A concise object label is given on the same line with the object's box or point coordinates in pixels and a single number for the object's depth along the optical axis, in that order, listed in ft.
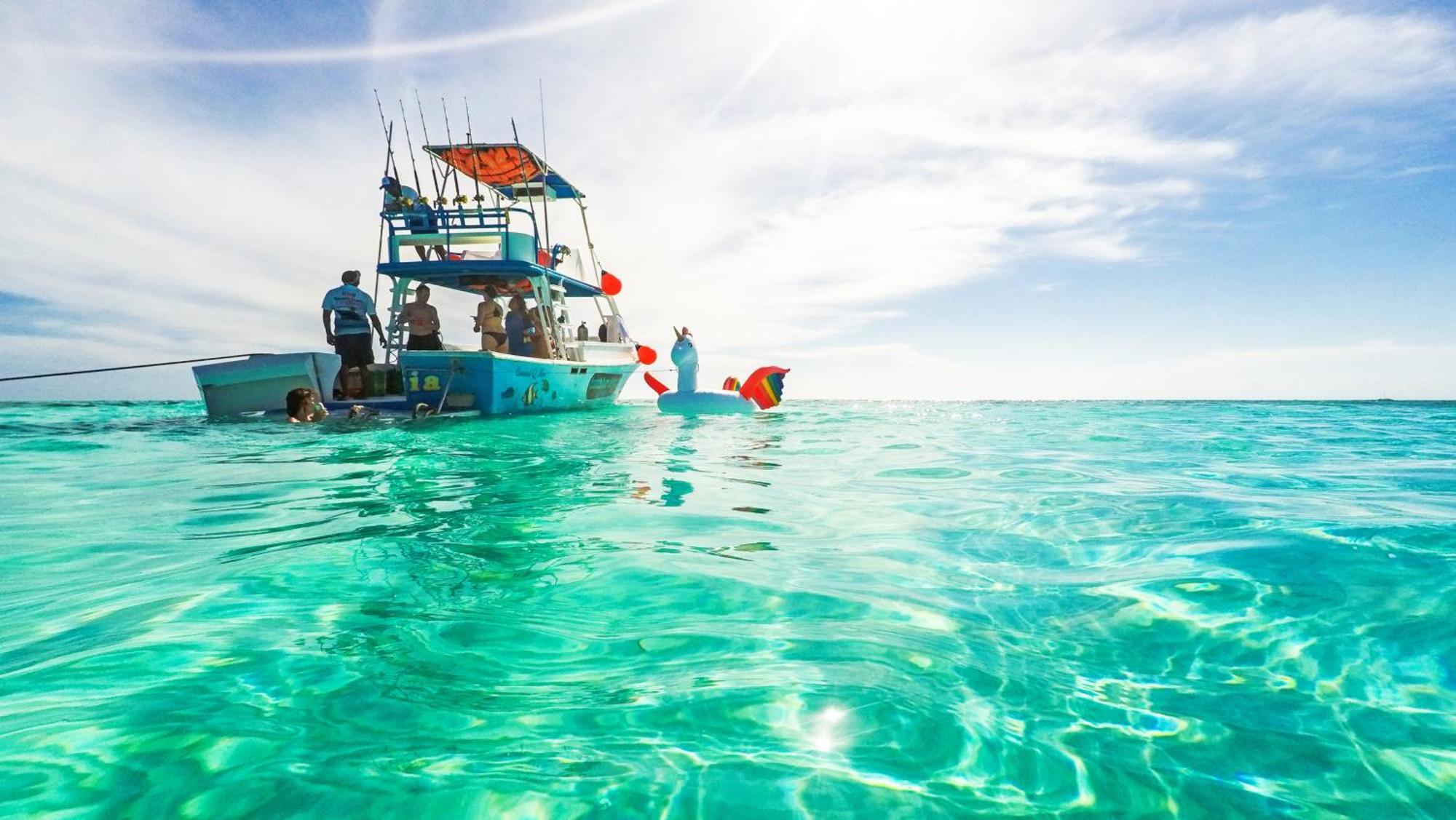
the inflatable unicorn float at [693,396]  47.06
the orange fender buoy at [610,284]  62.49
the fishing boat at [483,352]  39.73
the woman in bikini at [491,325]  48.08
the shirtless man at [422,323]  44.86
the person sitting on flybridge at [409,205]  46.50
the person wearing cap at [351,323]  40.68
